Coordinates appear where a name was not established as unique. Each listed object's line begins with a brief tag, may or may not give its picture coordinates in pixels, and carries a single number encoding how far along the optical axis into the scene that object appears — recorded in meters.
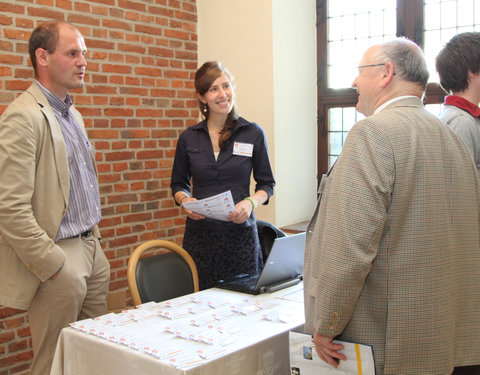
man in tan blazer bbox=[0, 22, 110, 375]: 2.28
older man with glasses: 1.48
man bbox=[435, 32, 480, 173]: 2.09
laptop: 2.30
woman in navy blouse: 2.87
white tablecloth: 1.63
